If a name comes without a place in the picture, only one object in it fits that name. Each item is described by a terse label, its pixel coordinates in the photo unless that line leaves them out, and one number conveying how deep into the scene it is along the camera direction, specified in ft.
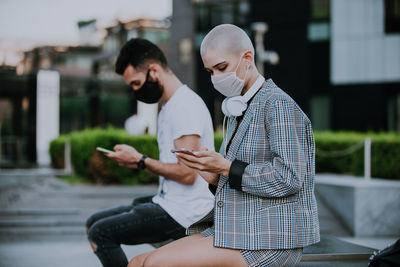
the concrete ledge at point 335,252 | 14.96
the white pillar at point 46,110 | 113.83
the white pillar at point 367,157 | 47.87
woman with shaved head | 11.46
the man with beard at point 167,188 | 16.51
